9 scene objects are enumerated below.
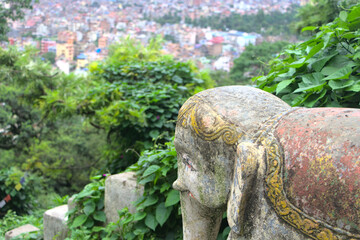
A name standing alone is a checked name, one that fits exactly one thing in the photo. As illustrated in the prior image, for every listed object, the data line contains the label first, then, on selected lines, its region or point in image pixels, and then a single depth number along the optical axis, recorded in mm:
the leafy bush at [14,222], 4688
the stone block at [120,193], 2947
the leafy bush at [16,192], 6156
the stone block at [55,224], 3477
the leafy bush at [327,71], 1911
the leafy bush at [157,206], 2592
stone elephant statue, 1161
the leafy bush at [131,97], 4852
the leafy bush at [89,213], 3102
